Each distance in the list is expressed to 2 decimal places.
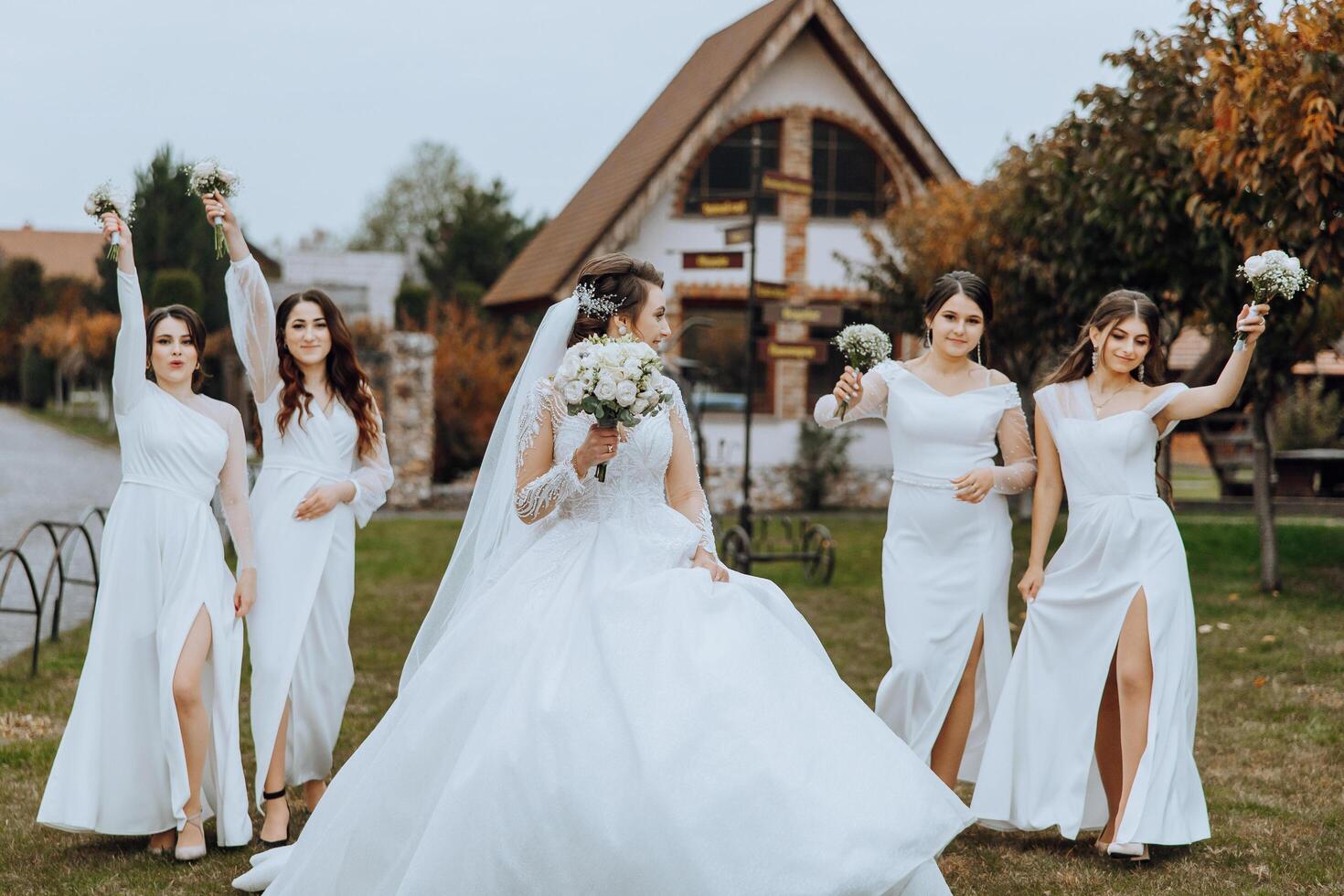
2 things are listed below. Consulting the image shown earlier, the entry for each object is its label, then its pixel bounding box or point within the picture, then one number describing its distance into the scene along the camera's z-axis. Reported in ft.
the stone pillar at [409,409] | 66.18
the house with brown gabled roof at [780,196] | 70.33
